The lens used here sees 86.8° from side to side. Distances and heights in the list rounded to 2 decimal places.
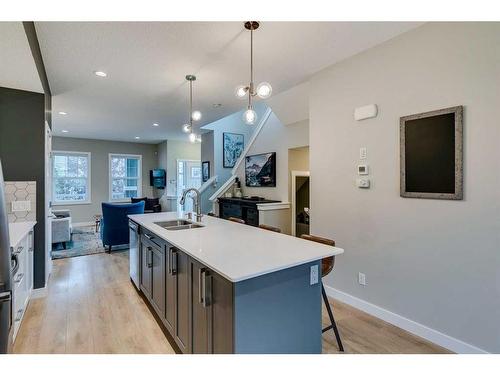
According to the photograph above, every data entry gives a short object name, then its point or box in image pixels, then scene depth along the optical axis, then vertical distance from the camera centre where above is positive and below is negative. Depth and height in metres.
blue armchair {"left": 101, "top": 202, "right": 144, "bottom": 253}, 4.83 -0.69
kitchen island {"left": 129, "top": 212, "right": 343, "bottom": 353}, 1.40 -0.64
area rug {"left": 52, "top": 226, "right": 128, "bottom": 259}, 4.87 -1.26
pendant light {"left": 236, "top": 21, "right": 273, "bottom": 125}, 2.21 +0.83
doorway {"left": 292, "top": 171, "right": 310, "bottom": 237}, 5.00 -0.34
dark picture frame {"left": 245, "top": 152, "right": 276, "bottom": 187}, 5.26 +0.34
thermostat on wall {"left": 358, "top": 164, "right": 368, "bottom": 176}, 2.68 +0.17
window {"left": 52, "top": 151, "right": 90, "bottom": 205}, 7.90 +0.24
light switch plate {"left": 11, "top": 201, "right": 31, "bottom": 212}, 3.05 -0.24
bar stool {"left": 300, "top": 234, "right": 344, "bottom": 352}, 2.08 -0.67
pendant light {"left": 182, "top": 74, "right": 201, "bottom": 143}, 3.29 +1.13
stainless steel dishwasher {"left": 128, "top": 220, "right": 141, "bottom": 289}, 3.09 -0.83
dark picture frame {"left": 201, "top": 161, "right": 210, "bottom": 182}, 7.05 +0.40
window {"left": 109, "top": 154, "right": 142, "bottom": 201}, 8.70 +0.29
